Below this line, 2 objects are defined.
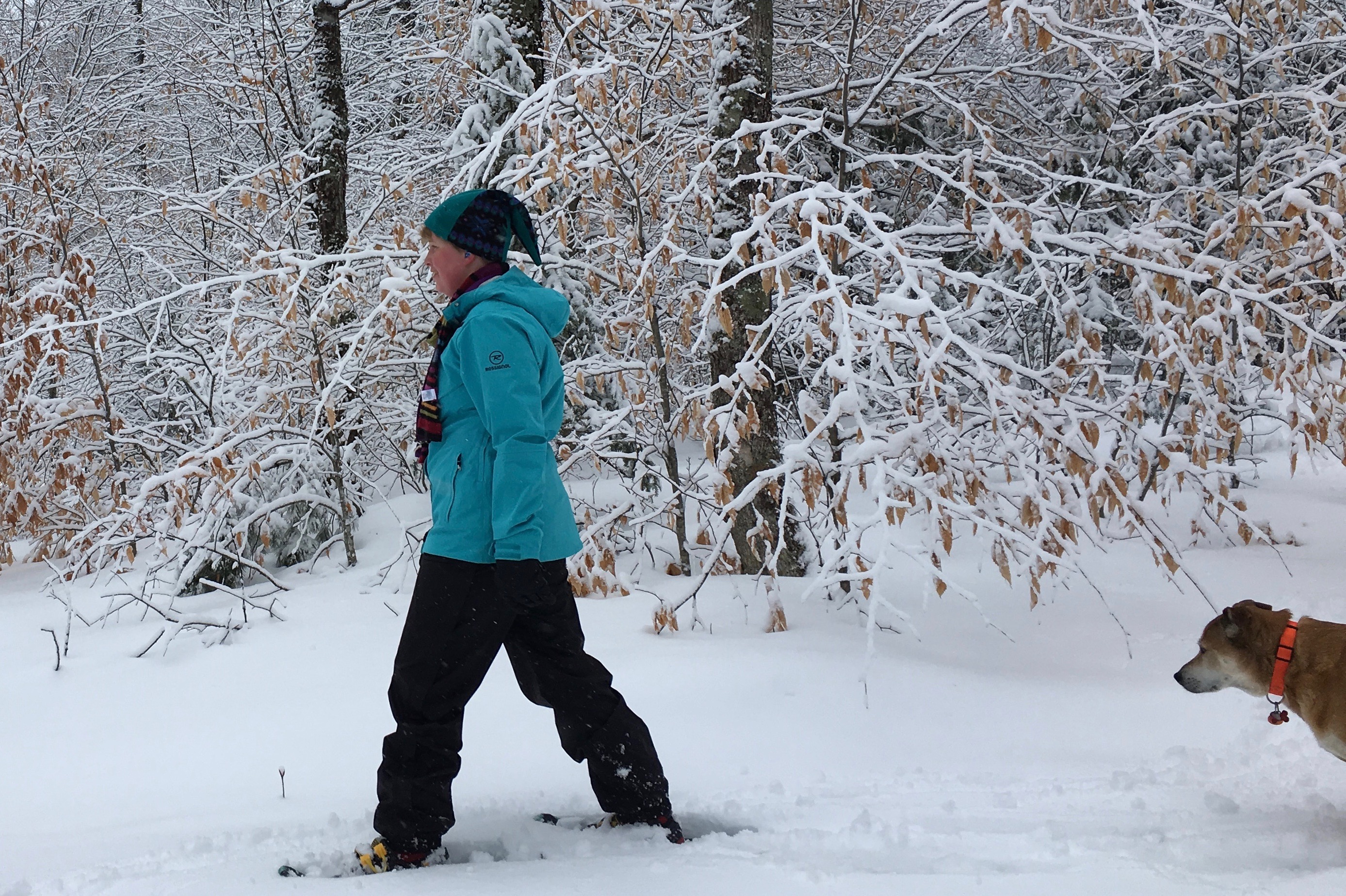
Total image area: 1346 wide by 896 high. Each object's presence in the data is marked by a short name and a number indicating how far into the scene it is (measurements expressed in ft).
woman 8.04
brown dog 9.45
